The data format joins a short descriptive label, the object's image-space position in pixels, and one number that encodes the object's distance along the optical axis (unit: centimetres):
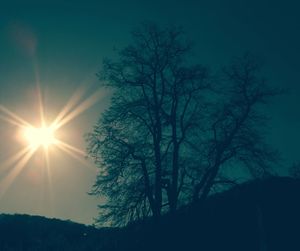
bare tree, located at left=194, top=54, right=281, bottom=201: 2228
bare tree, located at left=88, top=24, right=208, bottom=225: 2134
